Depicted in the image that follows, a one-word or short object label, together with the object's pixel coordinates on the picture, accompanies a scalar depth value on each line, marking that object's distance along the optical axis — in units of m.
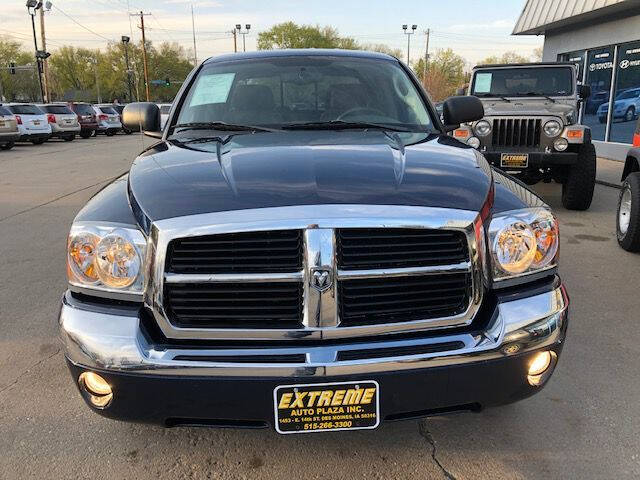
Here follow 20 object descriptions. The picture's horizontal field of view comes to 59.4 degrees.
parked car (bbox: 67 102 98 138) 27.33
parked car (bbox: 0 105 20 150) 18.92
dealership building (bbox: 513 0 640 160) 13.38
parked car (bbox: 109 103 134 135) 33.53
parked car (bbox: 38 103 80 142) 24.19
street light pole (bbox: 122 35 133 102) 48.09
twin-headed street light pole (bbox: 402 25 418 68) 70.12
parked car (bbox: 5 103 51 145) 21.45
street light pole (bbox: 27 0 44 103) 35.62
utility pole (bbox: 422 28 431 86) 72.12
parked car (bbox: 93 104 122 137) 29.78
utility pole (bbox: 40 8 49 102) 40.03
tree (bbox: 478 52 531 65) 76.56
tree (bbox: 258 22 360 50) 88.64
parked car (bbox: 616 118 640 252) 5.25
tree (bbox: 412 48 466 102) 77.00
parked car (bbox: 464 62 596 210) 7.32
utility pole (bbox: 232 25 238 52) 74.51
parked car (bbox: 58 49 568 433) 1.87
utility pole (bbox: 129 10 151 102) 57.92
